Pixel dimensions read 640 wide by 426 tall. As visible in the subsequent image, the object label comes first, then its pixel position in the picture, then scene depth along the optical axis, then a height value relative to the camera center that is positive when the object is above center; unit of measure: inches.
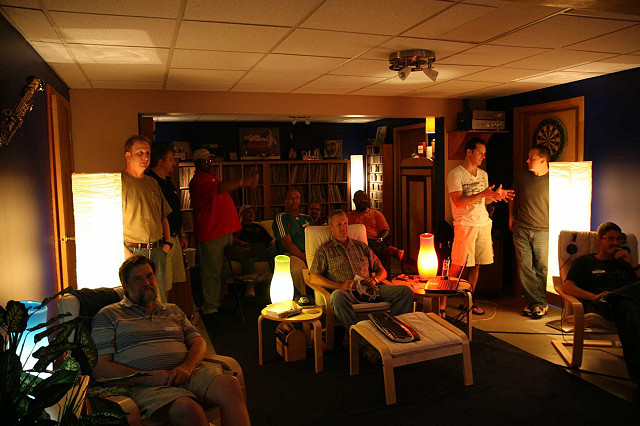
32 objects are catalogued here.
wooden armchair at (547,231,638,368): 140.1 -42.0
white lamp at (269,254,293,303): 151.9 -31.5
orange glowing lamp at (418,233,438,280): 173.0 -28.6
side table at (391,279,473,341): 157.5 -37.2
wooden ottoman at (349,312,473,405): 121.7 -42.8
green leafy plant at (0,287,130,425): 51.3 -21.8
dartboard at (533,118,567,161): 203.3 +17.4
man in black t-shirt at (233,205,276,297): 226.5 -26.7
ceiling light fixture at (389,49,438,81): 136.9 +33.8
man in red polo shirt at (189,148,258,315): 193.0 -16.5
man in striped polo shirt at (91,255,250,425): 89.3 -35.3
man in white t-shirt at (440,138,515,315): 191.9 -14.8
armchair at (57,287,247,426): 84.6 -38.8
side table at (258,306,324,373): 142.3 -42.2
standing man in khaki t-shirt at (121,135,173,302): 138.9 -7.5
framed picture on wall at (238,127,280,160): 339.0 +27.0
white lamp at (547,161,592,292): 165.3 -7.6
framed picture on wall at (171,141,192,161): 319.4 +21.9
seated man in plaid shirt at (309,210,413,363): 154.3 -29.3
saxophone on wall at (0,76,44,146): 81.3 +12.4
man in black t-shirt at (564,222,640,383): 142.2 -29.7
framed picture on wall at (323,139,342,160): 363.9 +23.2
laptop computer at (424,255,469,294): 157.5 -35.2
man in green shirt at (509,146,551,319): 191.5 -21.7
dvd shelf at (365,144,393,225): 318.3 +1.4
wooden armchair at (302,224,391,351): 151.9 -35.5
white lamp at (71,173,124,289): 120.3 -10.7
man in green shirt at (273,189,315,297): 207.3 -22.6
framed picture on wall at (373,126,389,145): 326.0 +30.0
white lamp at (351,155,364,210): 356.2 +5.7
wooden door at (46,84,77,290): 134.0 -3.1
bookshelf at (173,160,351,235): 317.7 -1.5
